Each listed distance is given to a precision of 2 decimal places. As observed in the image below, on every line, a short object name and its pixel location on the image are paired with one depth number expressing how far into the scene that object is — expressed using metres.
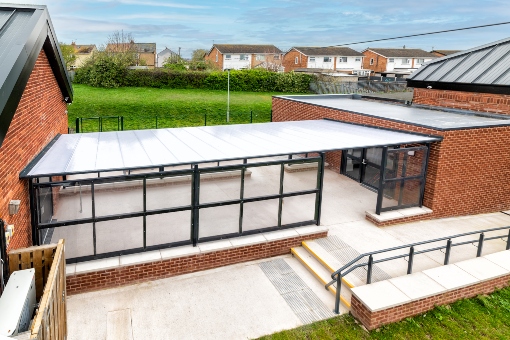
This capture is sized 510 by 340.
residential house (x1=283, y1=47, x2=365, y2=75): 64.00
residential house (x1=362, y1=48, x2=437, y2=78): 69.62
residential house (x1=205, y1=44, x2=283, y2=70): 68.31
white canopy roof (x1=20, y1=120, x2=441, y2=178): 8.05
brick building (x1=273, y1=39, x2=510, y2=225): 11.17
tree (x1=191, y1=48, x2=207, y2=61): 69.43
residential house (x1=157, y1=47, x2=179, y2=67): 95.00
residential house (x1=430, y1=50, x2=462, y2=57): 78.28
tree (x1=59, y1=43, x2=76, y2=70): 53.97
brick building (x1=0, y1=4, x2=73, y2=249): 5.88
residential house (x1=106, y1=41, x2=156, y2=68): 73.00
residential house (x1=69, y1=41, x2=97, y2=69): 68.83
